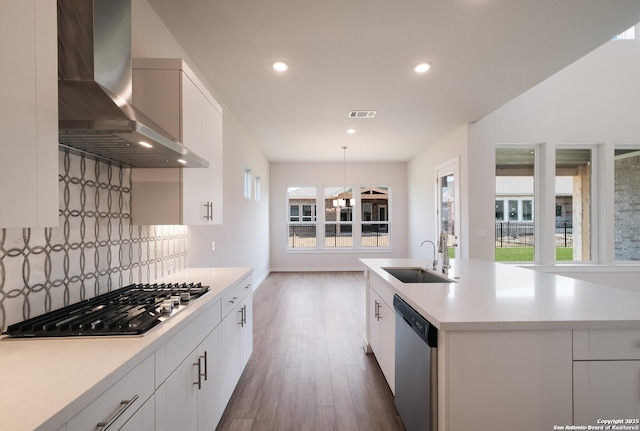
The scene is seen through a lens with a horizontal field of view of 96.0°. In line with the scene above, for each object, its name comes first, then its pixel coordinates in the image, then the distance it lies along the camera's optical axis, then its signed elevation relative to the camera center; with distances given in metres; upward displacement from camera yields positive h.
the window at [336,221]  7.73 -0.17
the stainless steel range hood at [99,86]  1.17 +0.57
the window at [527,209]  4.74 +0.07
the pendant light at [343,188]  7.23 +0.72
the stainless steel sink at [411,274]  2.56 -0.54
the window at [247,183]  4.95 +0.57
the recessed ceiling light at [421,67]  2.83 +1.47
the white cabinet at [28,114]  0.81 +0.31
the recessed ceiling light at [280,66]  2.76 +1.45
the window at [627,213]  4.59 +0.01
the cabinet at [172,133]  1.80 +0.55
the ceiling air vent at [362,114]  4.08 +1.45
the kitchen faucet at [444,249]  2.47 -0.30
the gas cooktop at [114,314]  1.11 -0.45
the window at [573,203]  4.71 +0.18
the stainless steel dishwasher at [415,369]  1.33 -0.80
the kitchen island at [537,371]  1.23 -0.68
